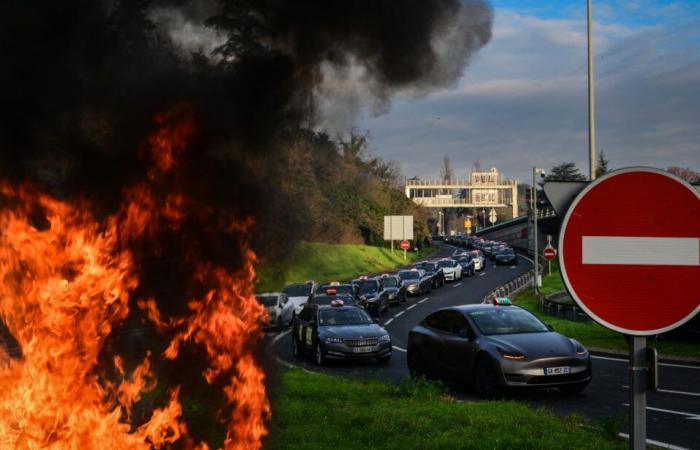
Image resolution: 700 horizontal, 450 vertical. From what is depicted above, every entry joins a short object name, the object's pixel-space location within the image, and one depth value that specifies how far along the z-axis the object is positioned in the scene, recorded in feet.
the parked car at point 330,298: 94.10
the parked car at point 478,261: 223.30
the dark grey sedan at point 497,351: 40.52
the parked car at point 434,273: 171.04
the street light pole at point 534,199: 137.07
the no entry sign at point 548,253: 132.27
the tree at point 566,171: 362.12
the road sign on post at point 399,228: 231.50
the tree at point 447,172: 512.63
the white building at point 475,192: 476.54
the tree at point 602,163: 338.97
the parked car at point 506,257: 254.06
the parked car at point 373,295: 116.47
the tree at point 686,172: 302.92
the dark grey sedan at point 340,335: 62.23
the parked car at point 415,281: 154.92
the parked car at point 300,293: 105.60
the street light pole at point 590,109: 71.61
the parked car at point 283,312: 92.00
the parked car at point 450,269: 192.34
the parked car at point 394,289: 134.31
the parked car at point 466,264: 209.15
